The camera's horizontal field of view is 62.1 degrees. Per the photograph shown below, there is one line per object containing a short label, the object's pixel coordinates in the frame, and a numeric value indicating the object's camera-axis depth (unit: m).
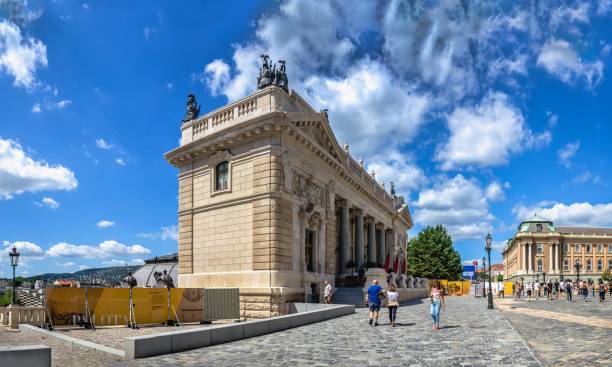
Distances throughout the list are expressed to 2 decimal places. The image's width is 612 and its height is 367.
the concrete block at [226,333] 14.48
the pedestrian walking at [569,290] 42.47
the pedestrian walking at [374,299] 19.00
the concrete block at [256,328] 15.80
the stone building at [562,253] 137.62
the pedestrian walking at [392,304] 18.89
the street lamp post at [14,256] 29.72
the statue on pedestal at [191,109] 31.91
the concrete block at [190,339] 13.16
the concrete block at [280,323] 17.16
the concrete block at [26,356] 5.88
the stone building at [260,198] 25.78
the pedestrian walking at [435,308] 18.07
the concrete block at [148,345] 12.02
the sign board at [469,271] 46.97
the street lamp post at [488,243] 33.06
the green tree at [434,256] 80.69
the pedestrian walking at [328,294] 26.52
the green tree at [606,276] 127.19
